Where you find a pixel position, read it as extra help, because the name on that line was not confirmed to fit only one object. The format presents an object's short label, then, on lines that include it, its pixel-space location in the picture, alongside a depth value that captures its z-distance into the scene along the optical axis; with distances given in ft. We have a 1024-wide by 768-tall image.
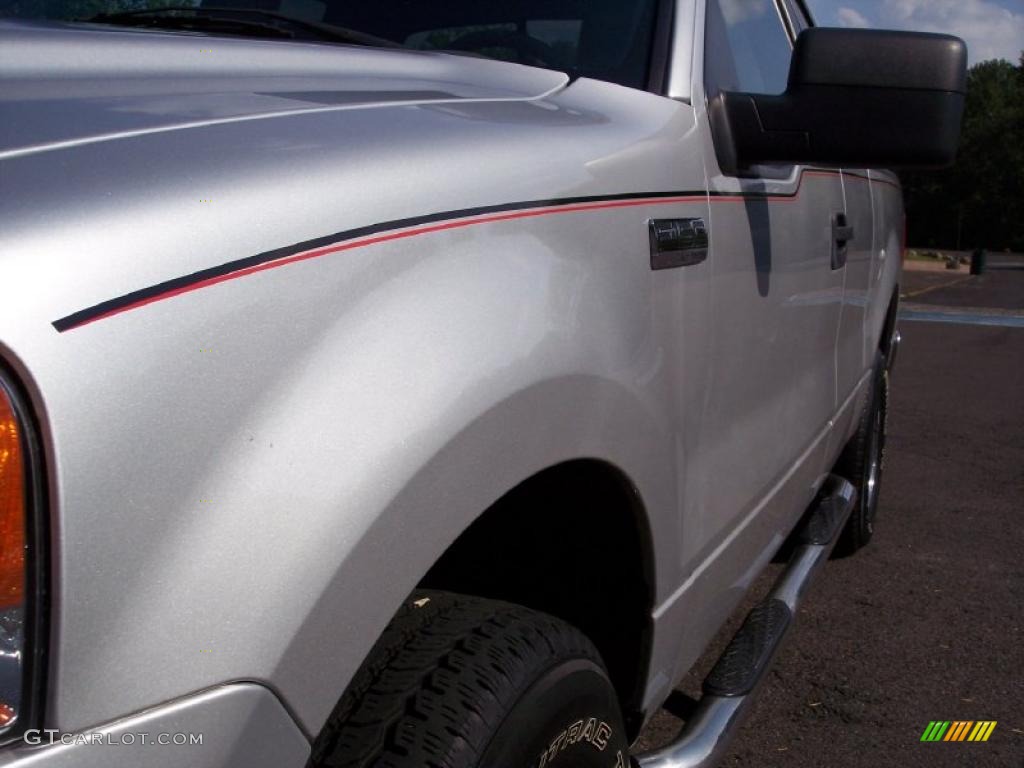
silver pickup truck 2.82
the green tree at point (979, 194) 206.08
